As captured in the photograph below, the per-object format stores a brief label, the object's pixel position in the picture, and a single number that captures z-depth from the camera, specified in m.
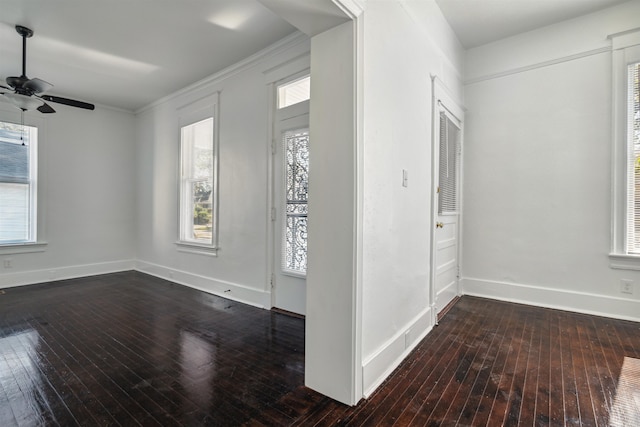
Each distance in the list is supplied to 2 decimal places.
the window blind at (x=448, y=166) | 3.32
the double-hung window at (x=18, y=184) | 4.45
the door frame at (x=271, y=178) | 3.47
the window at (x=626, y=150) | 3.01
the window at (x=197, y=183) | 4.36
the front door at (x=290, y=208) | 3.28
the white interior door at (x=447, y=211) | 3.19
